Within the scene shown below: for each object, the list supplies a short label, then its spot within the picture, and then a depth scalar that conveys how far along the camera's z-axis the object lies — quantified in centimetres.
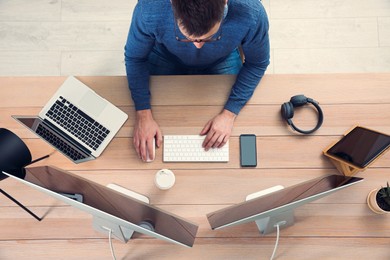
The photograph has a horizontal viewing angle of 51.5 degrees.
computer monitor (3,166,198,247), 116
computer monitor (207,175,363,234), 110
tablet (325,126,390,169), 129
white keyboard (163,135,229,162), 146
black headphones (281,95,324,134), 146
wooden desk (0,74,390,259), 141
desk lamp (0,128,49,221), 133
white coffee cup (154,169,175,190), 142
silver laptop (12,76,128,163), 148
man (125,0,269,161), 129
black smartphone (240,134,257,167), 146
